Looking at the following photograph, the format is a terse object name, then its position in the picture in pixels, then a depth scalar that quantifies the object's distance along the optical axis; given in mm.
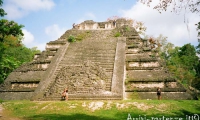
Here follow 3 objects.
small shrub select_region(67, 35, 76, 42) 16625
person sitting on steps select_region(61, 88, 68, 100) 9862
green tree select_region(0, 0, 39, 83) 6652
